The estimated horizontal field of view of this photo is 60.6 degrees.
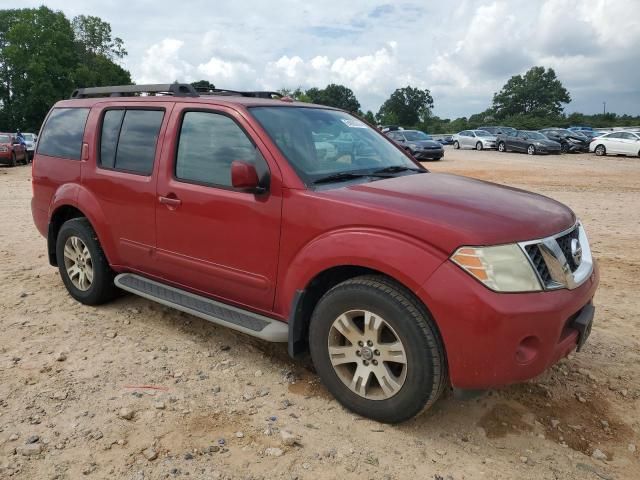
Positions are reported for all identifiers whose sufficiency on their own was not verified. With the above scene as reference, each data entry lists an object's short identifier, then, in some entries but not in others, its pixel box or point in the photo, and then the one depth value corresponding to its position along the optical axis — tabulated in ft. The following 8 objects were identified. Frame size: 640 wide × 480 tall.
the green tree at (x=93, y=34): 223.71
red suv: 8.90
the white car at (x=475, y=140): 113.39
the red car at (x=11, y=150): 71.46
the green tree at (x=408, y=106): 332.39
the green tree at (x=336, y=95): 344.90
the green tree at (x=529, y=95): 314.76
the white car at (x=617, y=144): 88.63
